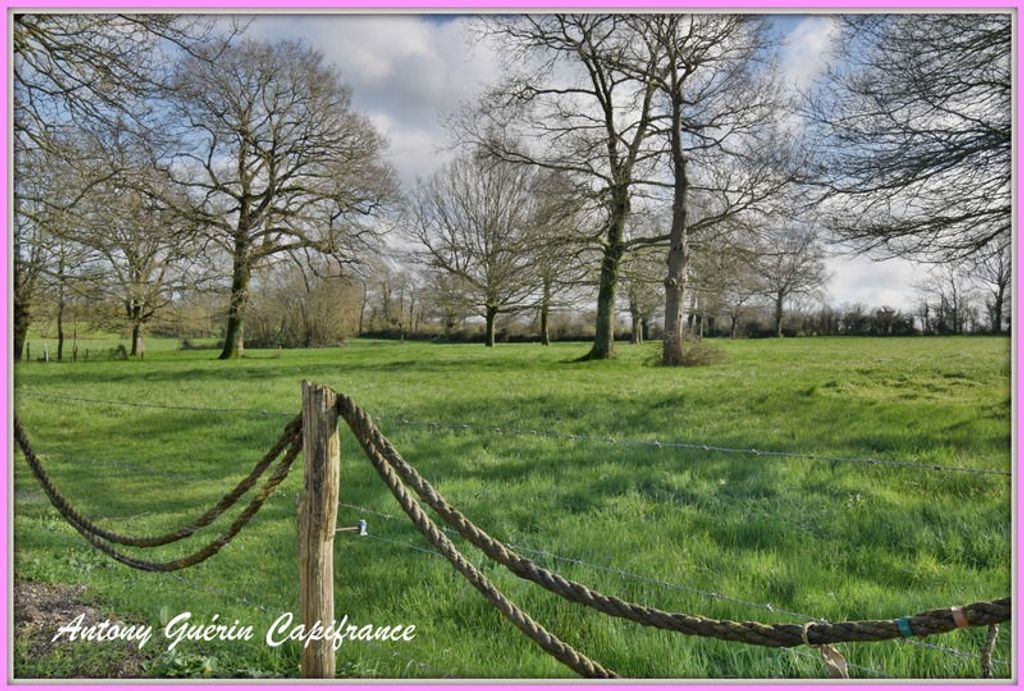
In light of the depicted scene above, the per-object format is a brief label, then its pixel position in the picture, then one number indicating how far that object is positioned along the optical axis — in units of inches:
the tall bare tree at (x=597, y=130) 689.6
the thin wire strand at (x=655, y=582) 116.5
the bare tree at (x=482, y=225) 839.1
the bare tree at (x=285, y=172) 773.9
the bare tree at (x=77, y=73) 333.1
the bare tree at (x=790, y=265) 675.6
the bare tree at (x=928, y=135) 329.1
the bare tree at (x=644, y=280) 791.7
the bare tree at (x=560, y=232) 754.2
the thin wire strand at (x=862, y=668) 117.6
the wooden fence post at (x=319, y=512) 105.7
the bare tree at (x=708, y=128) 625.9
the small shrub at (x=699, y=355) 705.6
